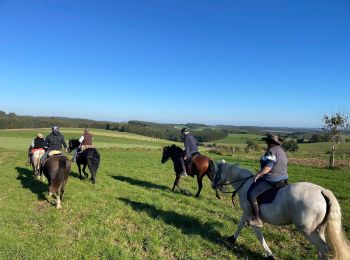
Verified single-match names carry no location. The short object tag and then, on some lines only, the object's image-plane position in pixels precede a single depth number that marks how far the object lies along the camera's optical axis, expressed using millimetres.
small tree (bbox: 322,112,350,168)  25062
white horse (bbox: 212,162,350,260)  6168
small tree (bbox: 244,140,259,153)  41275
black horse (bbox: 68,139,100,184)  15812
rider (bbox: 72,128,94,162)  16688
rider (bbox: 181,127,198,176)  14219
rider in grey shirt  7457
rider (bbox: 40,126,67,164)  13762
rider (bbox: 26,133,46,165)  17125
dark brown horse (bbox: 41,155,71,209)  11484
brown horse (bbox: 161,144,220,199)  14016
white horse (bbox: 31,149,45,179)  16659
